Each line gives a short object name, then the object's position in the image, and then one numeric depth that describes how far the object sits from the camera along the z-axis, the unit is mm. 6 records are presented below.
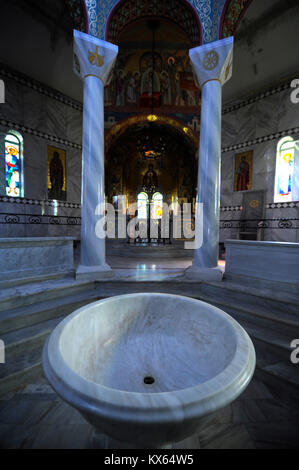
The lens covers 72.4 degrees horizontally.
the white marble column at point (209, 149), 4074
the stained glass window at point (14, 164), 7348
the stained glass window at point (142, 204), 15477
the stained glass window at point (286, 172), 7543
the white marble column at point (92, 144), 4016
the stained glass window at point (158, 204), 15523
